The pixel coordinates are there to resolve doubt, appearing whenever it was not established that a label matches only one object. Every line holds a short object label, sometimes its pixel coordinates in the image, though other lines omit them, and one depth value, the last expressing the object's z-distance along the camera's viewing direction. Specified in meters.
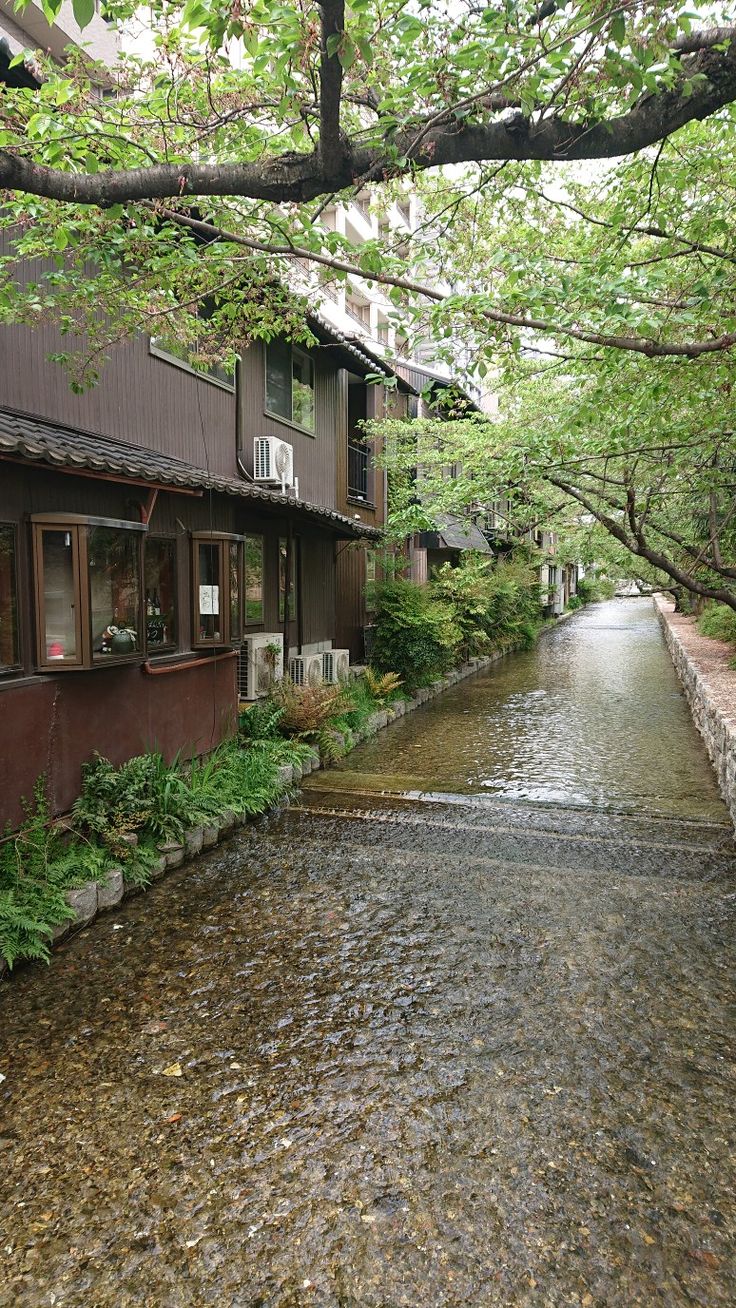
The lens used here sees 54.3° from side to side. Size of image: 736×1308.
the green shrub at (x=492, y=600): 16.48
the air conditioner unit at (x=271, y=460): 10.63
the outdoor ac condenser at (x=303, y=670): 11.70
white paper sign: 8.05
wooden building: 5.51
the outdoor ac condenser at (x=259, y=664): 10.21
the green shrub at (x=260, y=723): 9.29
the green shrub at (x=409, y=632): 14.05
